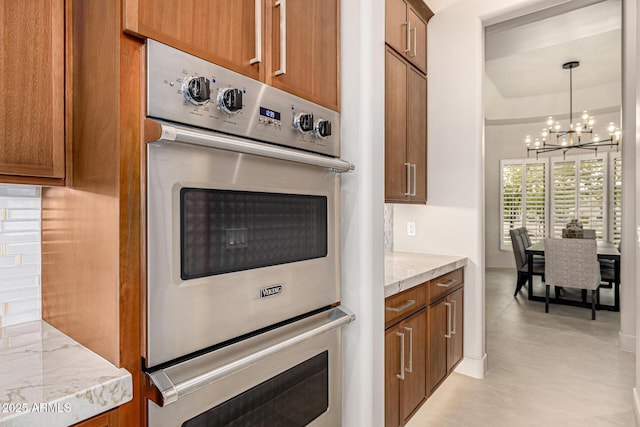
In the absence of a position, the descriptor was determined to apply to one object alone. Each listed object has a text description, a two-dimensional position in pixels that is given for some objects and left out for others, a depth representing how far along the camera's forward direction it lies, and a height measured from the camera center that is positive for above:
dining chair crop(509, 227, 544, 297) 5.13 -0.71
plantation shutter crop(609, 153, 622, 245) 6.64 +0.28
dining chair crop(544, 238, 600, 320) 4.28 -0.63
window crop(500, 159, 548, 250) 7.47 +0.30
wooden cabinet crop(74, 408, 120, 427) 0.79 -0.45
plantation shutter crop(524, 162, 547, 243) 7.45 +0.23
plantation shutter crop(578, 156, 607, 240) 6.79 +0.31
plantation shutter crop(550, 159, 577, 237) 7.10 +0.32
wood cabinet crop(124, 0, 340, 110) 0.93 +0.52
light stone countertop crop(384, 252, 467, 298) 1.85 -0.34
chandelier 5.42 +1.35
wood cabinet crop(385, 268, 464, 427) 1.83 -0.74
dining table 4.45 -0.65
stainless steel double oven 0.91 -0.12
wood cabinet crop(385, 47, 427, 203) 2.41 +0.56
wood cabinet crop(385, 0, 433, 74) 2.42 +1.28
